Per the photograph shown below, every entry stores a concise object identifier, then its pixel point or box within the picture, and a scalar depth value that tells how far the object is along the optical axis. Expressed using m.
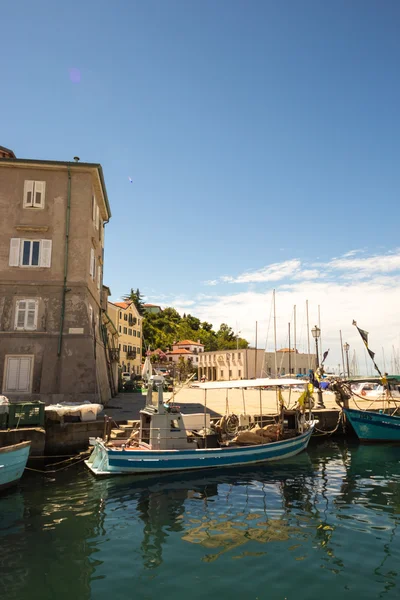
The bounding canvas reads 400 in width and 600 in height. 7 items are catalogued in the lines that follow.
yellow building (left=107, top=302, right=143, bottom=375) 63.38
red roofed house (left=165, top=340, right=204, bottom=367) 96.69
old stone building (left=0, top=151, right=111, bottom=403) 22.14
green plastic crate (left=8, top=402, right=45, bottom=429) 16.74
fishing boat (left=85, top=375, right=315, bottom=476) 15.71
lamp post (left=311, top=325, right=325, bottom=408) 27.09
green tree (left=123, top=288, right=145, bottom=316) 93.82
